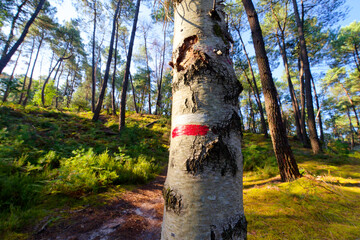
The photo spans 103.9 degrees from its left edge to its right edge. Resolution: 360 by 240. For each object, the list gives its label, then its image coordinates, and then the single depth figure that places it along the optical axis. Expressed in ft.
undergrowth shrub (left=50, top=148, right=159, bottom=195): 7.92
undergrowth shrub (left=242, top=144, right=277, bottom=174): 13.86
